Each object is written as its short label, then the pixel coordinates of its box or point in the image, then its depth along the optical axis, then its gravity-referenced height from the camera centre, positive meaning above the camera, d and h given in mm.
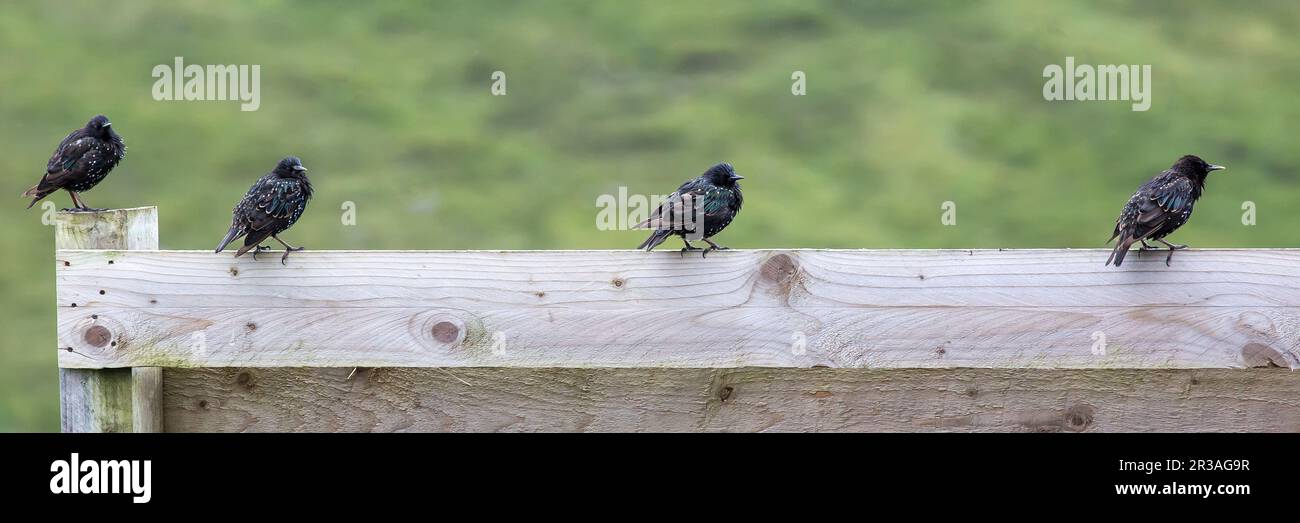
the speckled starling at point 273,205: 3551 +152
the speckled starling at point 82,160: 4789 +386
